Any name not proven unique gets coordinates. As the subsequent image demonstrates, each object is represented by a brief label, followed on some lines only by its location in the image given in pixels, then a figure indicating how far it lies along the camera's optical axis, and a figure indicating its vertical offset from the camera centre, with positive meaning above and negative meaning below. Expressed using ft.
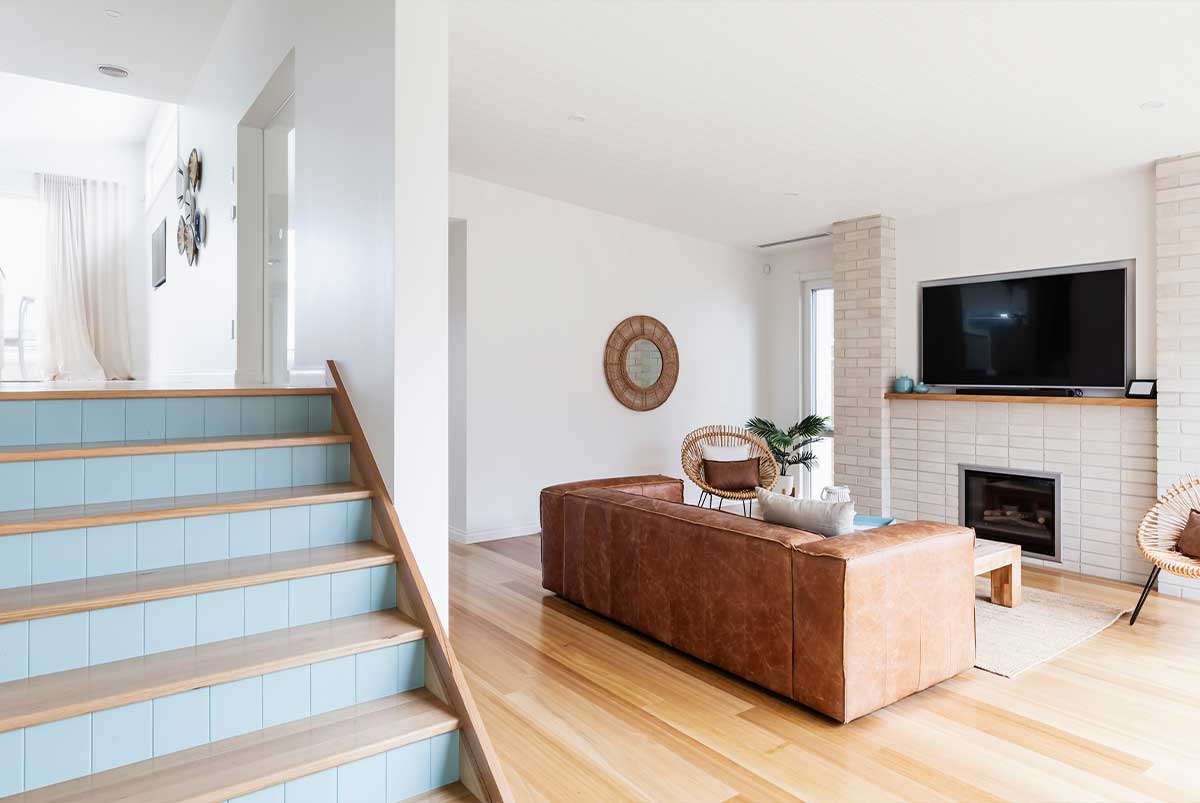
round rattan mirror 20.18 +1.04
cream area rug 10.53 -3.77
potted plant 20.65 -1.17
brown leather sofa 8.41 -2.60
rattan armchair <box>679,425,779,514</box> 18.06 -1.54
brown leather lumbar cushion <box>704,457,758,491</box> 18.22 -1.92
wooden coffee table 12.48 -3.15
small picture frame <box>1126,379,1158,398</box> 14.17 +0.14
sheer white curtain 22.71 +3.85
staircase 5.51 -2.03
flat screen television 15.02 +1.54
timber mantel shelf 14.47 -0.07
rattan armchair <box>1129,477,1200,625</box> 12.29 -2.34
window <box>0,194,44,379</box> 22.17 +3.95
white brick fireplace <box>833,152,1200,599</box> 13.70 -0.69
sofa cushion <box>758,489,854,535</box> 9.58 -1.58
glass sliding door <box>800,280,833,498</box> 22.39 +1.04
